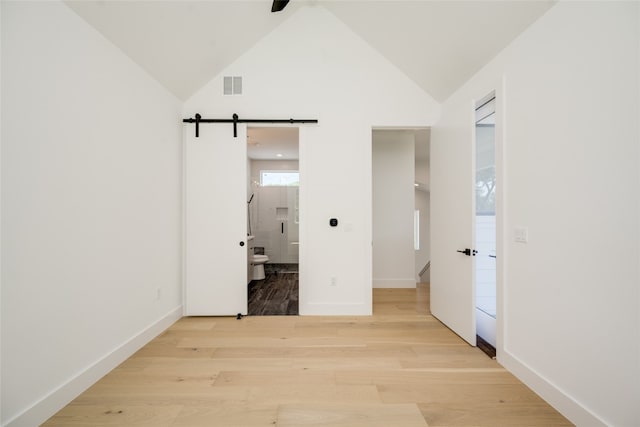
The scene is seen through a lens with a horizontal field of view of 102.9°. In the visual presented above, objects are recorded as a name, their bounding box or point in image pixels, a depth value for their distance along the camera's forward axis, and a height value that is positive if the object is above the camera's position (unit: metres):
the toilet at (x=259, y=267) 4.71 -1.03
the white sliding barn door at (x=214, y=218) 2.96 -0.06
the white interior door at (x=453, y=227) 2.33 -0.15
